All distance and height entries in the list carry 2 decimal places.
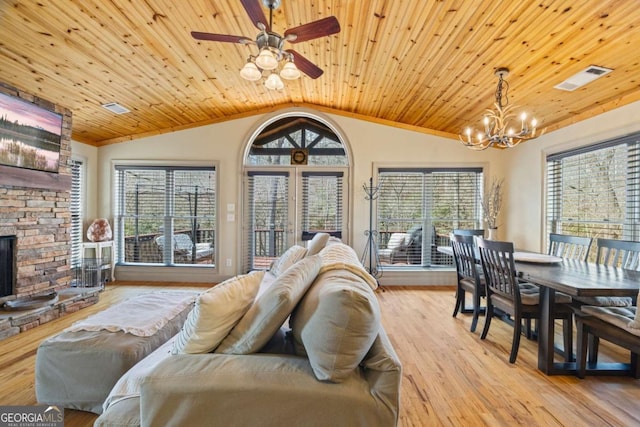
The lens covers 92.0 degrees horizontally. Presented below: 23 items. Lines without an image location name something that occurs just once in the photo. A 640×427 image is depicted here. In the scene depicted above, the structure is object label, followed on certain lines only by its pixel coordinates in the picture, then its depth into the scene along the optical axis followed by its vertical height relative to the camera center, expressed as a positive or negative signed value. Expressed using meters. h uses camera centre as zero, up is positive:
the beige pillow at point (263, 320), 1.35 -0.50
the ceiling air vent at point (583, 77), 2.90 +1.34
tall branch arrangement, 5.04 +0.16
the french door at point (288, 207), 5.38 +0.04
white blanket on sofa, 1.80 -0.33
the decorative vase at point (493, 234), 4.61 -0.36
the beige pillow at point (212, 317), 1.36 -0.49
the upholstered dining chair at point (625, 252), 2.70 -0.35
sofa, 1.16 -0.65
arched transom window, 5.45 +1.15
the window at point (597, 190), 3.29 +0.27
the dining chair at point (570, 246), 3.22 -0.39
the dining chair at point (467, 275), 3.22 -0.71
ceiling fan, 2.12 +1.29
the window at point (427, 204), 5.33 +0.12
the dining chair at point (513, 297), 2.53 -0.73
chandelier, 3.10 +0.84
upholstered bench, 1.76 -0.87
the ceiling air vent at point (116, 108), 4.12 +1.38
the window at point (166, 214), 5.39 -0.10
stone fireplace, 3.31 -0.33
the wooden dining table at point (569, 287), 2.00 -0.50
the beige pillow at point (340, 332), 1.18 -0.48
